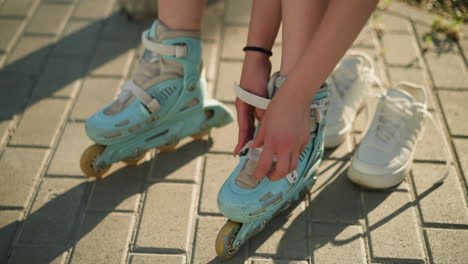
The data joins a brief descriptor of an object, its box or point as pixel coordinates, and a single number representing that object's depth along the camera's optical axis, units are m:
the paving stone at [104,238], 1.82
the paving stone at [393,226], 1.86
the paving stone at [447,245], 1.83
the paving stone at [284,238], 1.85
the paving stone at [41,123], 2.30
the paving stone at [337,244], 1.83
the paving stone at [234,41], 2.82
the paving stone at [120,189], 2.02
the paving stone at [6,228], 1.83
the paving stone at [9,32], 2.87
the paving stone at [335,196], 1.99
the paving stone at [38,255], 1.80
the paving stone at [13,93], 2.46
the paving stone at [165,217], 1.88
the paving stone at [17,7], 3.10
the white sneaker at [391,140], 2.05
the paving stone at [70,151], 2.16
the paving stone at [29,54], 2.72
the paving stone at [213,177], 2.03
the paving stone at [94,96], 2.46
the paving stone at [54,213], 1.88
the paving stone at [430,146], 2.26
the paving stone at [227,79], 2.57
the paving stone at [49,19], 2.98
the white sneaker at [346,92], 2.24
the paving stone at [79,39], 2.84
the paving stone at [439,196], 1.99
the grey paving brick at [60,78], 2.57
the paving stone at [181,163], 2.15
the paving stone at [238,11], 3.07
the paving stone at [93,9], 3.11
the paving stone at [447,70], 2.64
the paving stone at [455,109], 2.39
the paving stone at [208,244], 1.82
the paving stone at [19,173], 2.03
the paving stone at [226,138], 2.29
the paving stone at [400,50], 2.78
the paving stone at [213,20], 2.96
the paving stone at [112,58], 2.70
